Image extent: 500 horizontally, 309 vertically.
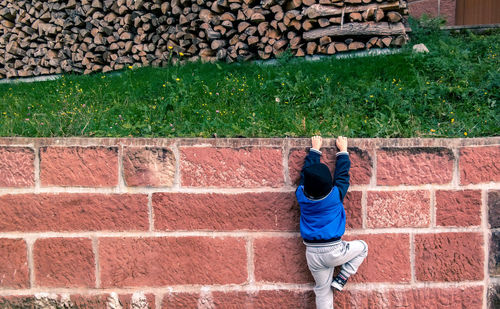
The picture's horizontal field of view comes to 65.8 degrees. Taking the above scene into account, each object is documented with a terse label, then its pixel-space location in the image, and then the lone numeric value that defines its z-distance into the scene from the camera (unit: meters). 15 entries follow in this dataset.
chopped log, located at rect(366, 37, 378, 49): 4.70
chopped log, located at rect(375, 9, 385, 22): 4.67
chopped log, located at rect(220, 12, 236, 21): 5.11
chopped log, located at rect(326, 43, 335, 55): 4.77
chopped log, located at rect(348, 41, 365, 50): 4.73
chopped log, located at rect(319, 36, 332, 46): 4.79
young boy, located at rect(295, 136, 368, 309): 2.57
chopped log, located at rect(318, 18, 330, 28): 4.77
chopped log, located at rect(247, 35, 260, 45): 4.99
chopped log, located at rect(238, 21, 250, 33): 5.06
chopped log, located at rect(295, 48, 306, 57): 4.86
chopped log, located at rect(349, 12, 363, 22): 4.72
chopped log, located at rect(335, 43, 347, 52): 4.77
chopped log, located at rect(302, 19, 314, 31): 4.83
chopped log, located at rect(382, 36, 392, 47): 4.64
